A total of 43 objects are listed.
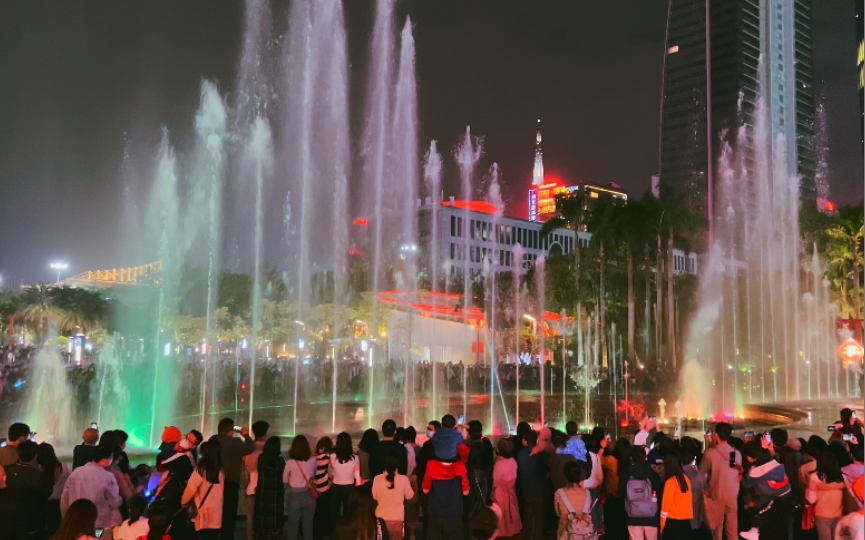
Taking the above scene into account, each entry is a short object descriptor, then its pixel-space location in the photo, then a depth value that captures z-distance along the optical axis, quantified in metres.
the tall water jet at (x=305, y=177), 28.59
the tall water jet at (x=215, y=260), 32.97
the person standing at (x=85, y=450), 7.73
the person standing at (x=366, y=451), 8.28
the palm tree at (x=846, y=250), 44.78
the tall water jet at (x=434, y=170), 48.54
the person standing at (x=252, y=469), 7.71
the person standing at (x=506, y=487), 7.74
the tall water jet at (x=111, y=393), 20.05
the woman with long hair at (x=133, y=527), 5.25
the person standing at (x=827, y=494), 7.11
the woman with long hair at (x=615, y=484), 8.20
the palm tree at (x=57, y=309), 49.19
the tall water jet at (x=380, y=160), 29.73
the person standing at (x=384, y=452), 7.77
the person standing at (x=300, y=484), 7.50
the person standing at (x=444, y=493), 7.16
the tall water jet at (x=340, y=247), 35.66
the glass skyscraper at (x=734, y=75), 151.75
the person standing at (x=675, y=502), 7.12
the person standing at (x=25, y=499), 6.29
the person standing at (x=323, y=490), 7.77
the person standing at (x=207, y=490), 7.01
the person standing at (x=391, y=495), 6.80
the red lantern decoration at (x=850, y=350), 21.58
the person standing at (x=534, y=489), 8.06
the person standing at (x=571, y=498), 6.56
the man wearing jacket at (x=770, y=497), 7.49
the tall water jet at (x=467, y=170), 54.76
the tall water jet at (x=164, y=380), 21.30
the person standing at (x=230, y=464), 7.81
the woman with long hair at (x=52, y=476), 7.38
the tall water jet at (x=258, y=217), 28.09
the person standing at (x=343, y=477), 7.70
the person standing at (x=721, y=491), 7.84
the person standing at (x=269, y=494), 7.40
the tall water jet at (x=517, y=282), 29.36
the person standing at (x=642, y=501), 6.88
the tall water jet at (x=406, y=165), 30.16
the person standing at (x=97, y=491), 6.55
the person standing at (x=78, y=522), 4.79
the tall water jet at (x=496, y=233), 32.49
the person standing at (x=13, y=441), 7.49
